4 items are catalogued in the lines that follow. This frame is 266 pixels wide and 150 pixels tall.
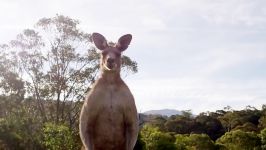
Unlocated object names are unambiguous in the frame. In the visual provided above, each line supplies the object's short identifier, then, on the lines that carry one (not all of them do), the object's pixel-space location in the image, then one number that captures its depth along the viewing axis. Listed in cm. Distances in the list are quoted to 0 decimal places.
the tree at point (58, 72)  3294
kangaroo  472
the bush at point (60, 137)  2602
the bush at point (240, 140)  4706
